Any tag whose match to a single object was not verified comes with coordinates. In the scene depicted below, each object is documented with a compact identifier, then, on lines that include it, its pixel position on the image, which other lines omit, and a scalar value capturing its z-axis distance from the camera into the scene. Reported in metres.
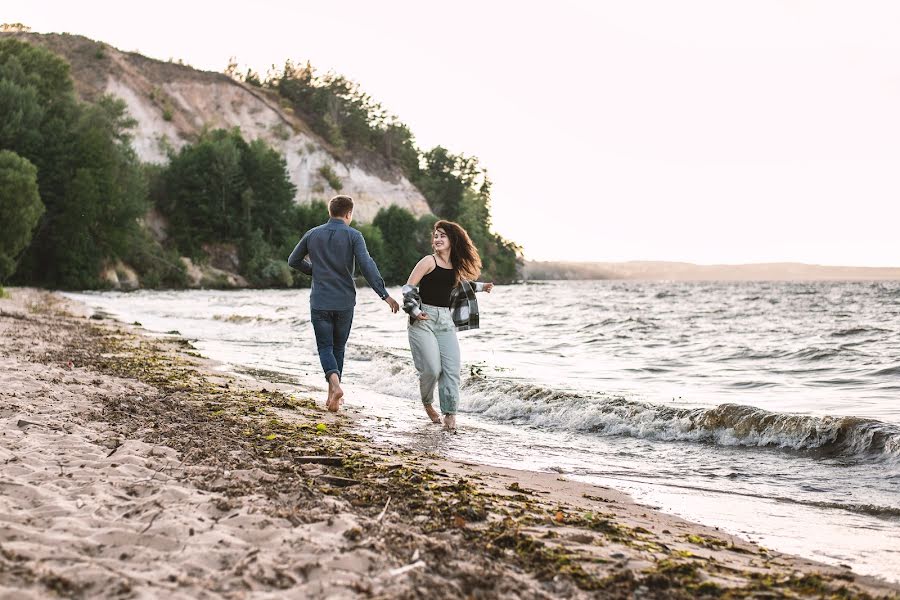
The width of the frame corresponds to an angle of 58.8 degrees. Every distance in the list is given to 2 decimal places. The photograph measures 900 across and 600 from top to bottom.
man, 8.50
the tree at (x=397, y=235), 79.75
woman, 8.09
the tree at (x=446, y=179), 110.52
